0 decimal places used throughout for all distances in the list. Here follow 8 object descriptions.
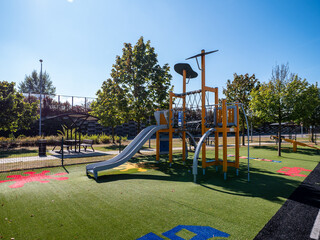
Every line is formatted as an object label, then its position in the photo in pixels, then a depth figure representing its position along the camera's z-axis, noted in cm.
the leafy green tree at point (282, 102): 1422
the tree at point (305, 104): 1412
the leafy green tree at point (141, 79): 1573
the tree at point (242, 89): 2259
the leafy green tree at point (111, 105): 1560
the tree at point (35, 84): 6444
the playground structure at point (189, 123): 867
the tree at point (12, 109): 1752
